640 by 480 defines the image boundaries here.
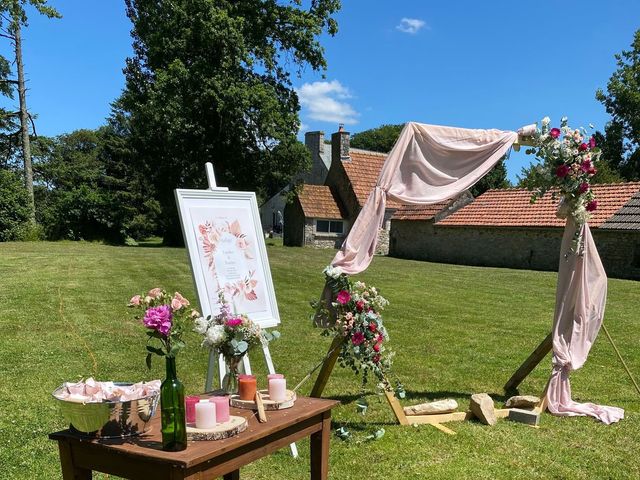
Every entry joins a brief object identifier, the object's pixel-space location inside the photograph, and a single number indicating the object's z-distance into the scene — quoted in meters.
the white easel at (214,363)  3.95
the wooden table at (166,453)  2.31
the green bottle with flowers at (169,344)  2.38
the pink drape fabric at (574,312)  5.41
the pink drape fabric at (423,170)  4.89
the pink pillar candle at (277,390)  3.17
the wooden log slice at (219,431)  2.54
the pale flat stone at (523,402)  5.30
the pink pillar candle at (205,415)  2.62
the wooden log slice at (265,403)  3.09
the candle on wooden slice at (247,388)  3.13
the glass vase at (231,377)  3.26
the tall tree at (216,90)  23.38
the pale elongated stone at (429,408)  5.12
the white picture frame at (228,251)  4.06
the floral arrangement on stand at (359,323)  4.65
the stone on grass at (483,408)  5.05
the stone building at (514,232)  19.56
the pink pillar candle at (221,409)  2.72
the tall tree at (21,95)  26.41
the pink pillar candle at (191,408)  2.69
